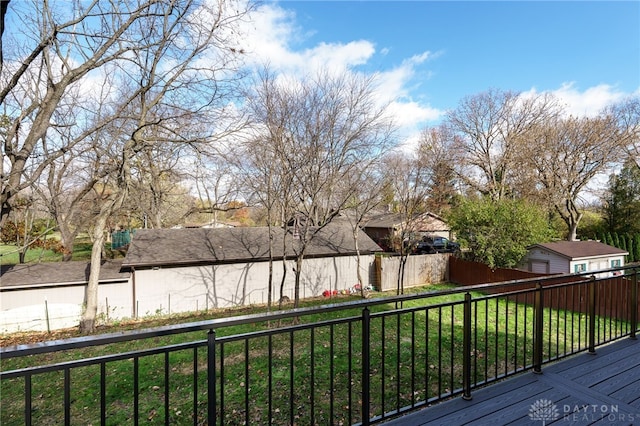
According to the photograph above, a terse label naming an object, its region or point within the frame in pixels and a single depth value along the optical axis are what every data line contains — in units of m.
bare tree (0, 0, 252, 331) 4.91
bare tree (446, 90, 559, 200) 16.37
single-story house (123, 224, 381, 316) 9.07
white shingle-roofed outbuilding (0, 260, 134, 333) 7.61
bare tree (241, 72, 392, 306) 7.18
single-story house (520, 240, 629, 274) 9.66
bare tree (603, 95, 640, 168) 15.20
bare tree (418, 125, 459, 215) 11.24
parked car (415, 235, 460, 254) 17.59
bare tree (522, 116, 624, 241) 15.41
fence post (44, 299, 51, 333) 7.82
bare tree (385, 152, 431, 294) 9.95
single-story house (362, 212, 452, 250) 10.33
